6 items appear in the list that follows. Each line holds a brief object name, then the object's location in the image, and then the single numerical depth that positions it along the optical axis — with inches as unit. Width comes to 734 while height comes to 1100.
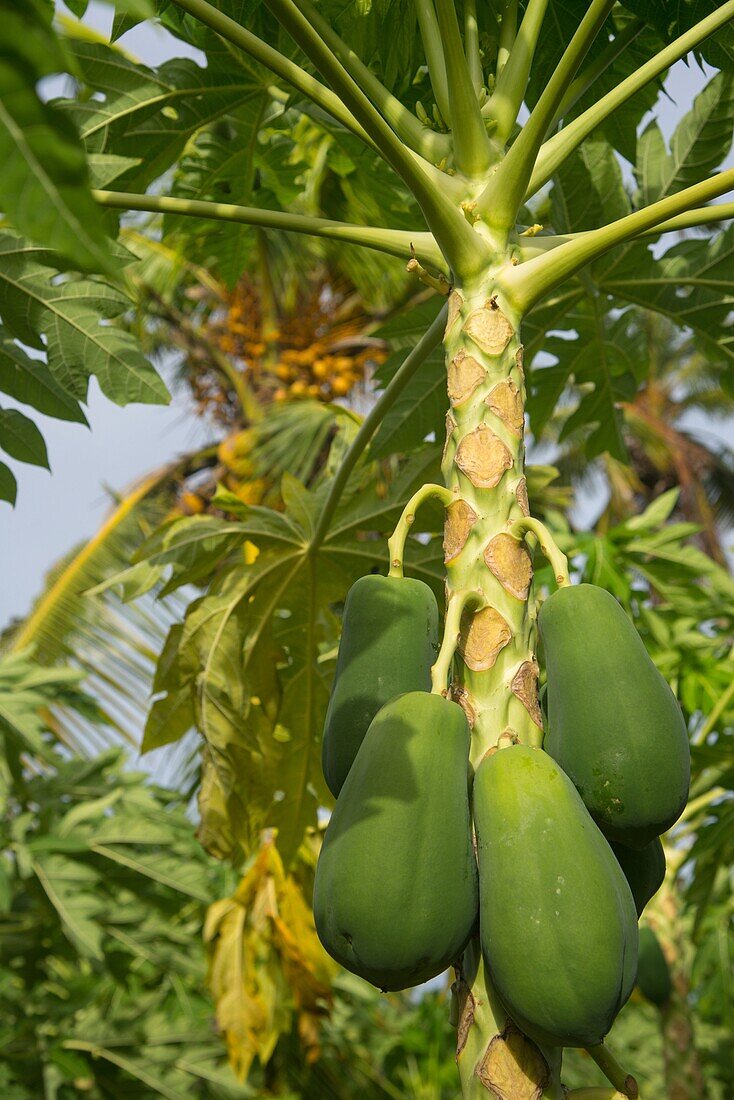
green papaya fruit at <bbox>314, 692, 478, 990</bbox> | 37.7
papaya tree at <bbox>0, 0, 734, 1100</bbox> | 40.3
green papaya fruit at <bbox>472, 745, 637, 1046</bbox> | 36.1
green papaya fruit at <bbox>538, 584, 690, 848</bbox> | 41.1
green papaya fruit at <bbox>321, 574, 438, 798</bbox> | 47.1
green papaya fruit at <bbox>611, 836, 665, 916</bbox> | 46.3
